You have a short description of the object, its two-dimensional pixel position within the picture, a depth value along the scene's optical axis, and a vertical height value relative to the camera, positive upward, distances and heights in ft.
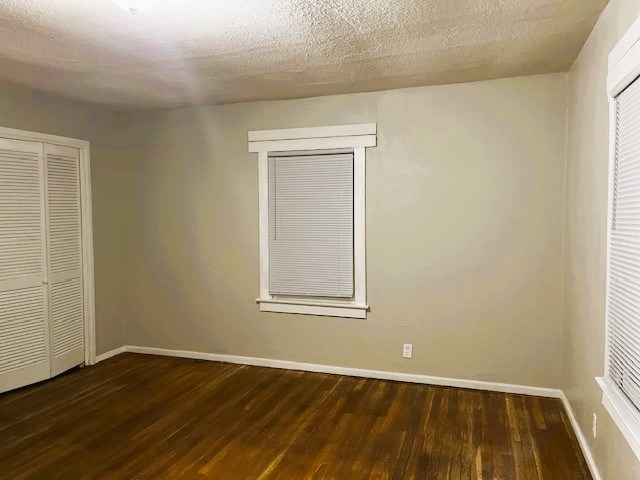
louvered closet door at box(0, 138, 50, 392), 12.51 -1.11
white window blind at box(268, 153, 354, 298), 13.78 +0.10
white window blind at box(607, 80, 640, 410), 6.42 -0.35
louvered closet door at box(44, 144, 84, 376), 13.76 -0.86
